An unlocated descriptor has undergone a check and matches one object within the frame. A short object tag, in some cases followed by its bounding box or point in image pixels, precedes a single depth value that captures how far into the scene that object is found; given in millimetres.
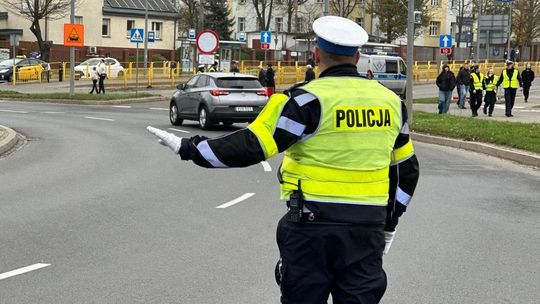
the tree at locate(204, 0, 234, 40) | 77312
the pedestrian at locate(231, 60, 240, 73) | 30325
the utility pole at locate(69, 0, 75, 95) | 33594
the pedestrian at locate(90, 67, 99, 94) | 39594
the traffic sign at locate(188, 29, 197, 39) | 41375
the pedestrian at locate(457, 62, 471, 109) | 29109
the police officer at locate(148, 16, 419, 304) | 3314
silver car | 21078
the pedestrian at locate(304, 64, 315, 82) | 29747
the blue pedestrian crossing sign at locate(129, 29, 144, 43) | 36812
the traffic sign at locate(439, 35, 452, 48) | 38406
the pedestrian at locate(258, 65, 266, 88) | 33844
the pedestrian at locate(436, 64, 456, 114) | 26250
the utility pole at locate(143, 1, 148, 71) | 44275
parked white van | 38125
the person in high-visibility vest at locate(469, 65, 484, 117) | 26578
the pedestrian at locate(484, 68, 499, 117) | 25844
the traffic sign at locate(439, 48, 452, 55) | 39144
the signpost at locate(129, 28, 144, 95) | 36812
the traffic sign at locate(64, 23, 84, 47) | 34062
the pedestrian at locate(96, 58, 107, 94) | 39094
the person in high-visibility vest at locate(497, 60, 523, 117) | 25406
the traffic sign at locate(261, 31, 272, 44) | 40544
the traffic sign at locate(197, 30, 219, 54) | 29141
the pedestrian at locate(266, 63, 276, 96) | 33531
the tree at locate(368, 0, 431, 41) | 68875
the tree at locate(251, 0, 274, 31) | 71819
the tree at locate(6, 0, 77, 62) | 56562
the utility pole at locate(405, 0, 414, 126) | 21141
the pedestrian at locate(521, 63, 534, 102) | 32856
